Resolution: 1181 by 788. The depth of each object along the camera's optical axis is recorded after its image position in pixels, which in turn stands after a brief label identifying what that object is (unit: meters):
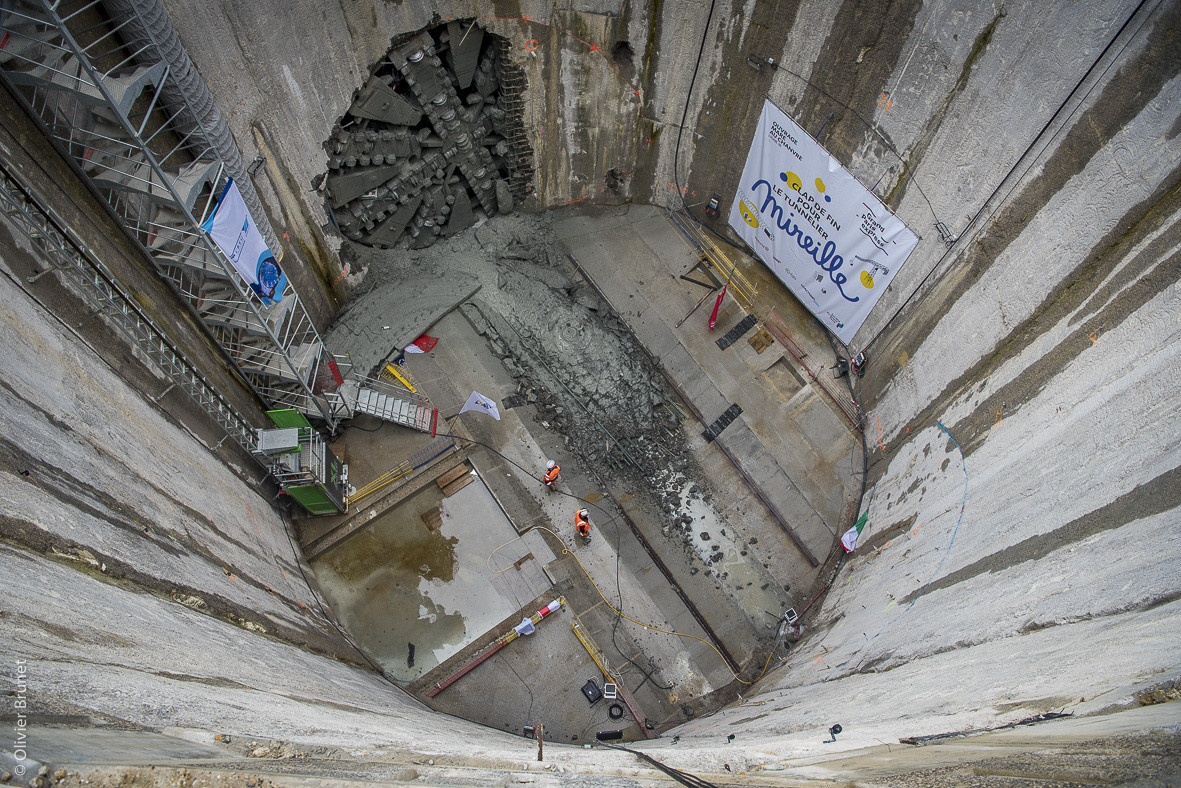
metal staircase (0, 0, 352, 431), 6.72
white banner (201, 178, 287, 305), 8.13
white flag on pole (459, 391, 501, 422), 11.36
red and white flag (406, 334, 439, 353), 11.94
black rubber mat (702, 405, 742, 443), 11.98
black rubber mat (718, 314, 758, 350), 12.60
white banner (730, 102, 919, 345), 10.74
